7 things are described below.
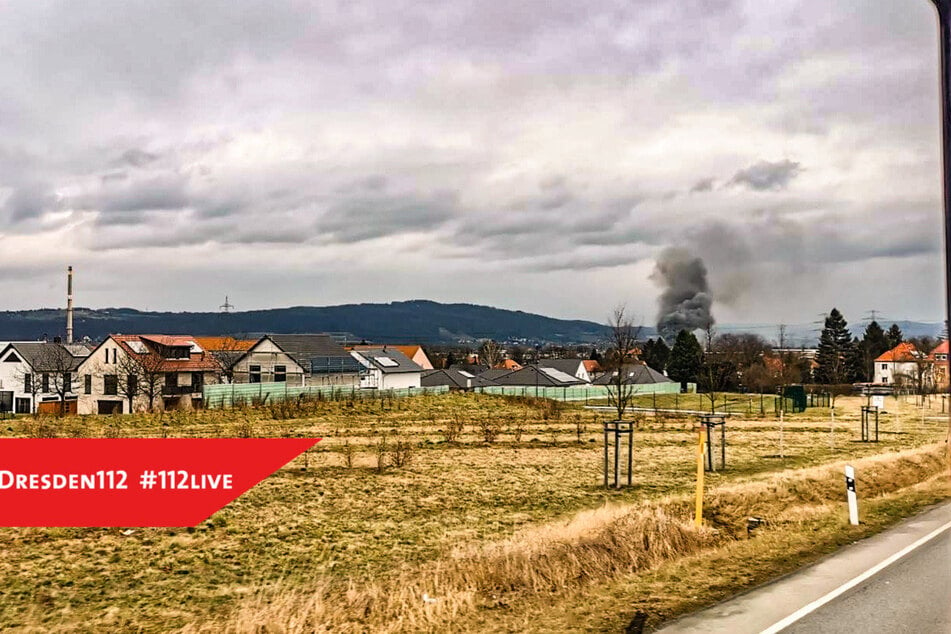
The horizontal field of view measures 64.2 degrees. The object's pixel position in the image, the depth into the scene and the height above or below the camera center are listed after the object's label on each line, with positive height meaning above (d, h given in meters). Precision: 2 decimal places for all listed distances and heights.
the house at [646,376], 61.94 -1.50
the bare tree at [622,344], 29.67 +0.59
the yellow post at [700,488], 9.93 -1.72
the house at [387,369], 59.31 -1.06
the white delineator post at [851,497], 11.06 -2.01
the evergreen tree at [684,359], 63.42 +0.02
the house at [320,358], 50.81 -0.16
